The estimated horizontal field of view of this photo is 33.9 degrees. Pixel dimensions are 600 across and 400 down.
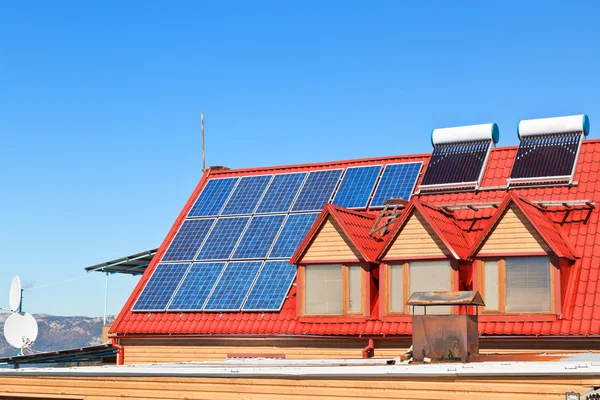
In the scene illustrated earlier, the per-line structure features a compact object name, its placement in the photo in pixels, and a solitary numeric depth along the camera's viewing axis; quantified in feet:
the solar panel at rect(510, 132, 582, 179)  115.55
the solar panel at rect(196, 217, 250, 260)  126.77
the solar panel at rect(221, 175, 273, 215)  132.57
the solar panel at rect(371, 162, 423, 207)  121.90
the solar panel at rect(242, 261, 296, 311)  116.88
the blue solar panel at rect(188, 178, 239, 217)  135.23
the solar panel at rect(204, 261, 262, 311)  119.55
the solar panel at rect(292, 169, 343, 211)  126.20
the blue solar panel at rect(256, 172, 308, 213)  129.34
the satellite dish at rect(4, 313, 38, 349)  129.90
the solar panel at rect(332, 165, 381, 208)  123.95
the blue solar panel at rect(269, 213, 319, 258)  121.19
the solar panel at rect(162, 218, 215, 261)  129.80
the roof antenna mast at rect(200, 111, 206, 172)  147.78
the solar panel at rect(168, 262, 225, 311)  122.42
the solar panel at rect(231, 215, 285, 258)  123.75
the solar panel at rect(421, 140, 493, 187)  120.57
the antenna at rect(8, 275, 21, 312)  132.87
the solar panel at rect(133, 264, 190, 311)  124.98
